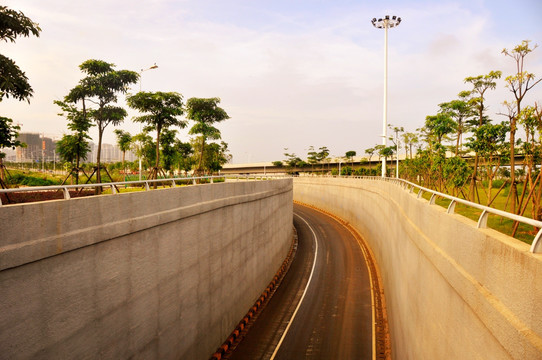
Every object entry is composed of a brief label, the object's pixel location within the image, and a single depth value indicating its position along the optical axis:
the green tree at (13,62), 14.52
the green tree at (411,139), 59.50
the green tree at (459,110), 39.31
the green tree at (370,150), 107.36
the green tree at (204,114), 46.28
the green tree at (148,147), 41.21
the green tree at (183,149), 50.94
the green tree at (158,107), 31.44
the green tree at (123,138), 45.52
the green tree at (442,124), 40.22
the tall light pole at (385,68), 54.16
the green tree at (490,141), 23.36
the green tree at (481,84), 27.86
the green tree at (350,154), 120.49
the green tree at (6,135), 16.11
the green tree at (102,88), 25.06
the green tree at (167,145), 38.06
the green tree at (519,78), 18.56
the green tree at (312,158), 133.75
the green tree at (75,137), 24.39
